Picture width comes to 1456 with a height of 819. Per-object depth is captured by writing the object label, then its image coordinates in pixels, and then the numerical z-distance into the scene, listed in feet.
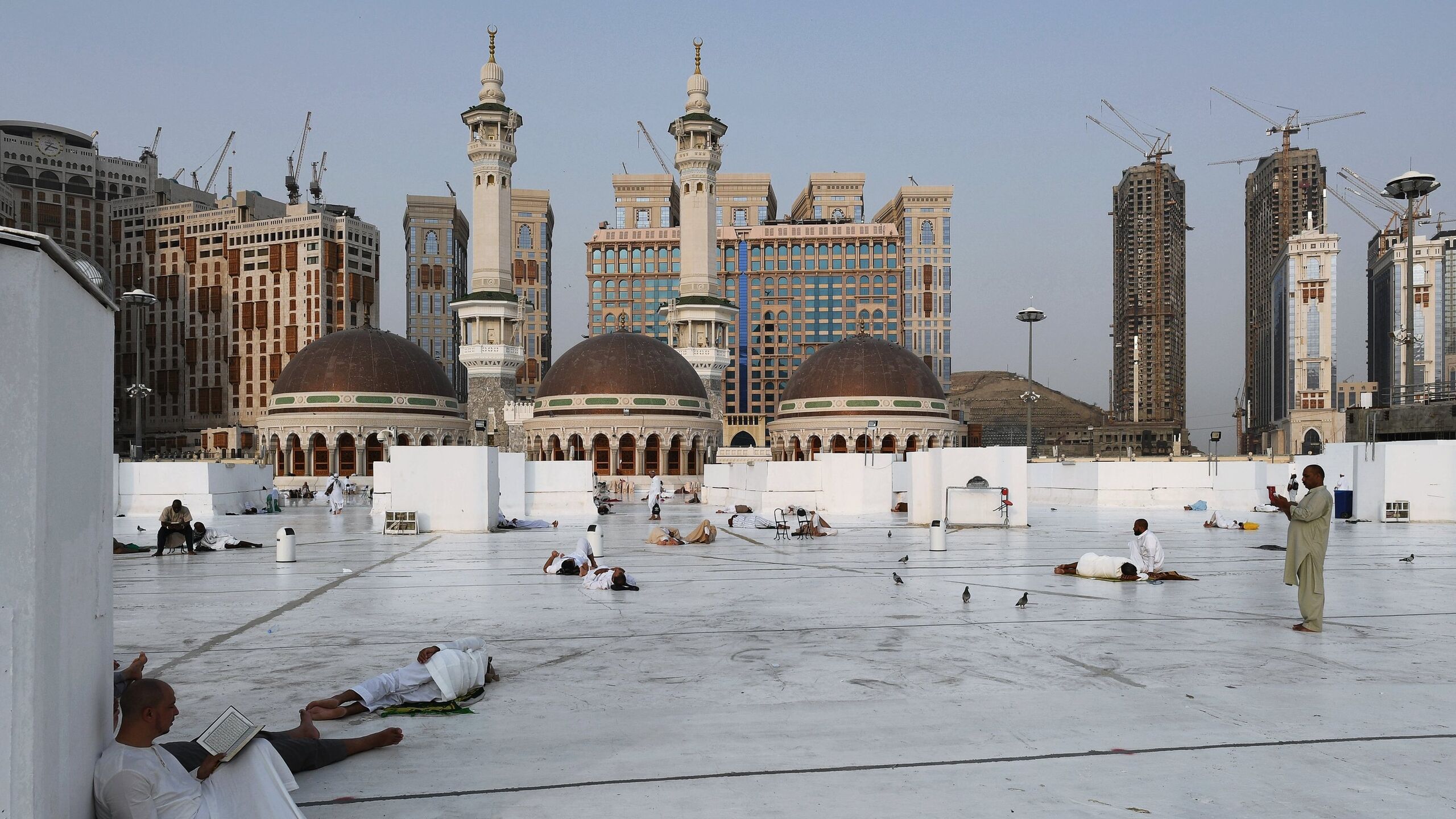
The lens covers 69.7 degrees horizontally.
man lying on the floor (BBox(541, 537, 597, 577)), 50.26
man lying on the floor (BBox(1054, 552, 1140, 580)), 48.61
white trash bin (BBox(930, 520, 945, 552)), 65.00
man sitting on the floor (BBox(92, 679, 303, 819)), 15.83
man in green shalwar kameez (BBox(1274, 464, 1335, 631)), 34.19
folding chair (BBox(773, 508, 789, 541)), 78.74
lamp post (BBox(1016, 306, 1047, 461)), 160.35
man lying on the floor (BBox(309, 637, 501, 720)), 24.16
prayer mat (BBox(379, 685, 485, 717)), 24.29
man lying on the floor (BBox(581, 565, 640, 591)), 45.83
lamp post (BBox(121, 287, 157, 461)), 143.95
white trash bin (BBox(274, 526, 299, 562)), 60.39
